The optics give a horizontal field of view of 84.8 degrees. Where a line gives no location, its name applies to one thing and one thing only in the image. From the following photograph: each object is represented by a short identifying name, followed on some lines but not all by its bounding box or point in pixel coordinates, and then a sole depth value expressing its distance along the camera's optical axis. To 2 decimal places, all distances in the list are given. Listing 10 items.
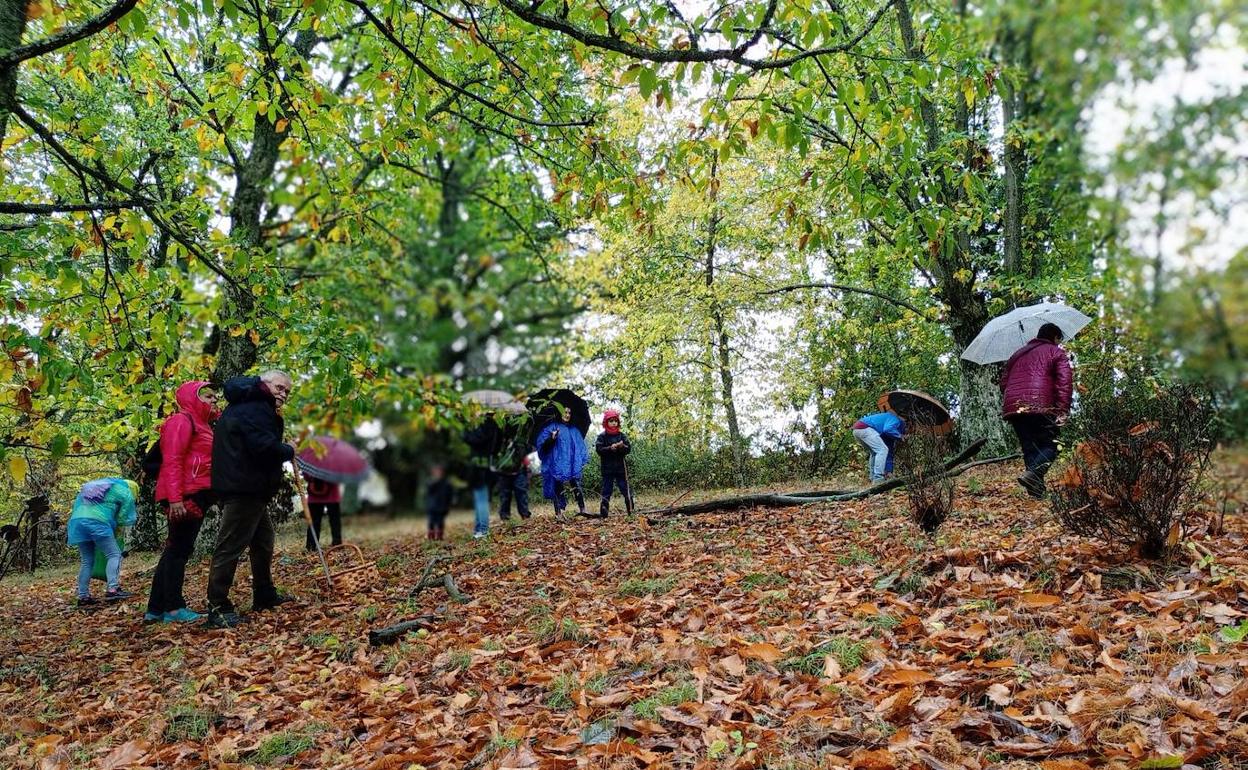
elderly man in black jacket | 4.43
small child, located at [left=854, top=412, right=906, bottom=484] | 10.37
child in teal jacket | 6.70
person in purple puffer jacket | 5.52
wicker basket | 6.16
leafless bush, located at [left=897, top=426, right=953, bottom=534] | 5.40
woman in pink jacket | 5.29
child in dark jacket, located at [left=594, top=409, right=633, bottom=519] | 9.09
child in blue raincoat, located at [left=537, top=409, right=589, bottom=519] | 6.76
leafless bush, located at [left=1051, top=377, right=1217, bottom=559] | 3.85
